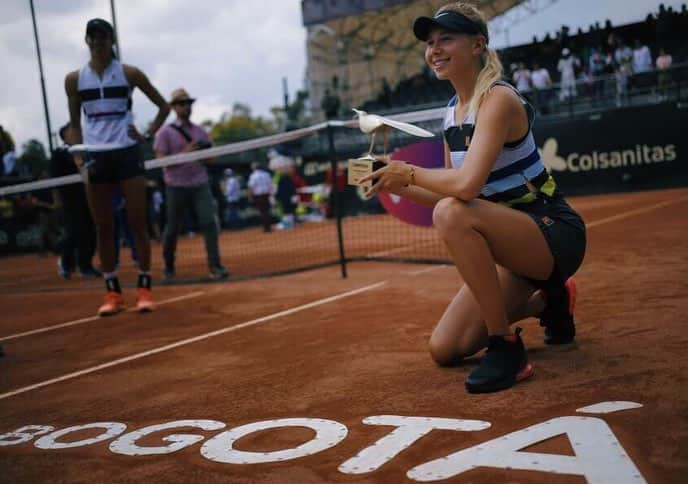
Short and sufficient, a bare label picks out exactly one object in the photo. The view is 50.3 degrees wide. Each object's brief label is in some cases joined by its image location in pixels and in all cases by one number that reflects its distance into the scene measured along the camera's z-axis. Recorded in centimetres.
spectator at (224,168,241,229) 2272
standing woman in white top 632
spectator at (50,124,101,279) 1034
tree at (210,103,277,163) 8456
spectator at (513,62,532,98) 2197
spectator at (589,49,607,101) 2141
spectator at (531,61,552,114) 1934
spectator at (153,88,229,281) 883
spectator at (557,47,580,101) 2183
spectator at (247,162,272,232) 1977
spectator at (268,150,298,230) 2090
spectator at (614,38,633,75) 2038
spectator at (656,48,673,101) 1725
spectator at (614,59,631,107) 1802
